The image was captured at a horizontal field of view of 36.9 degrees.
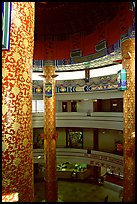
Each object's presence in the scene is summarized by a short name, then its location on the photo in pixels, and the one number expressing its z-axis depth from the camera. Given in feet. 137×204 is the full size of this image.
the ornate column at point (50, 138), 37.83
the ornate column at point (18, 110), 7.48
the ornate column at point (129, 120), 26.91
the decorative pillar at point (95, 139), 51.06
